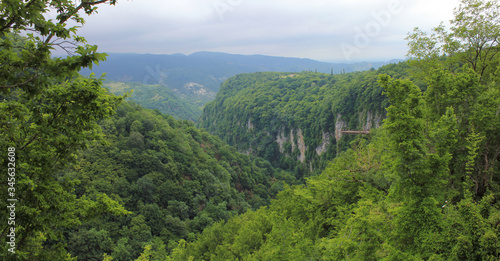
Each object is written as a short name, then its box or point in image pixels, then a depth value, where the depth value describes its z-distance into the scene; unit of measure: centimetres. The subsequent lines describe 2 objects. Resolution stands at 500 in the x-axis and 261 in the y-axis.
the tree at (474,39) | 1783
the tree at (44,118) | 493
